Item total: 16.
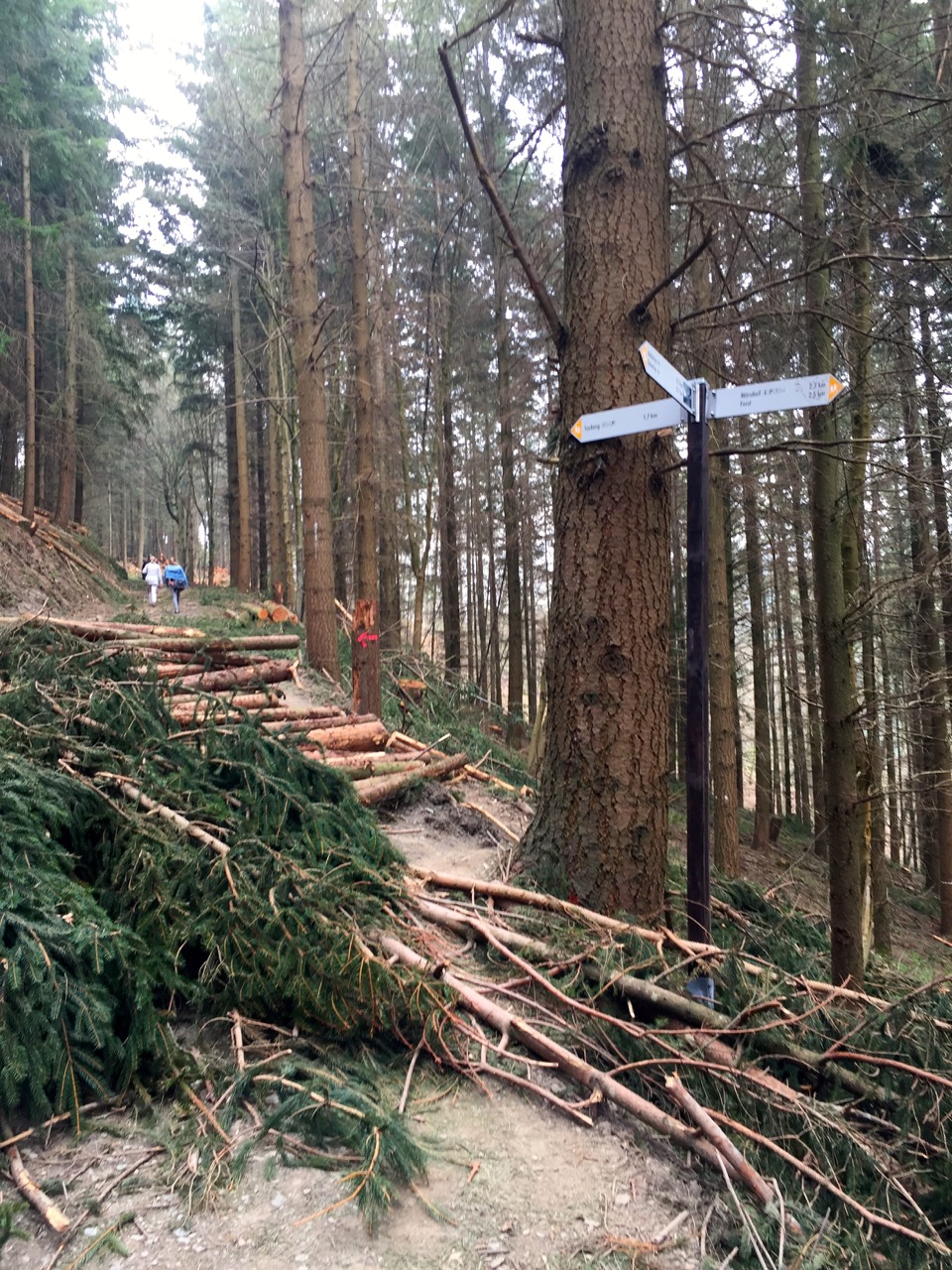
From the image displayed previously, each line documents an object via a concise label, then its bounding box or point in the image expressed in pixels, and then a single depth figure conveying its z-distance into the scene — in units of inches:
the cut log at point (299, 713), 268.1
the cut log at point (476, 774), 293.7
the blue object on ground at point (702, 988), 143.3
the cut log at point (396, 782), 235.3
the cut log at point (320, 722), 269.0
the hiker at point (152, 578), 792.3
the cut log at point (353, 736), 273.8
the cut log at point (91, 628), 230.1
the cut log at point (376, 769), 245.0
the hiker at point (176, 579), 733.9
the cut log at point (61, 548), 729.5
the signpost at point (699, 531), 147.2
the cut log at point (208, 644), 264.2
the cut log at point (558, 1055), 113.7
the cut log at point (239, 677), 252.2
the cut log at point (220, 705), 195.3
